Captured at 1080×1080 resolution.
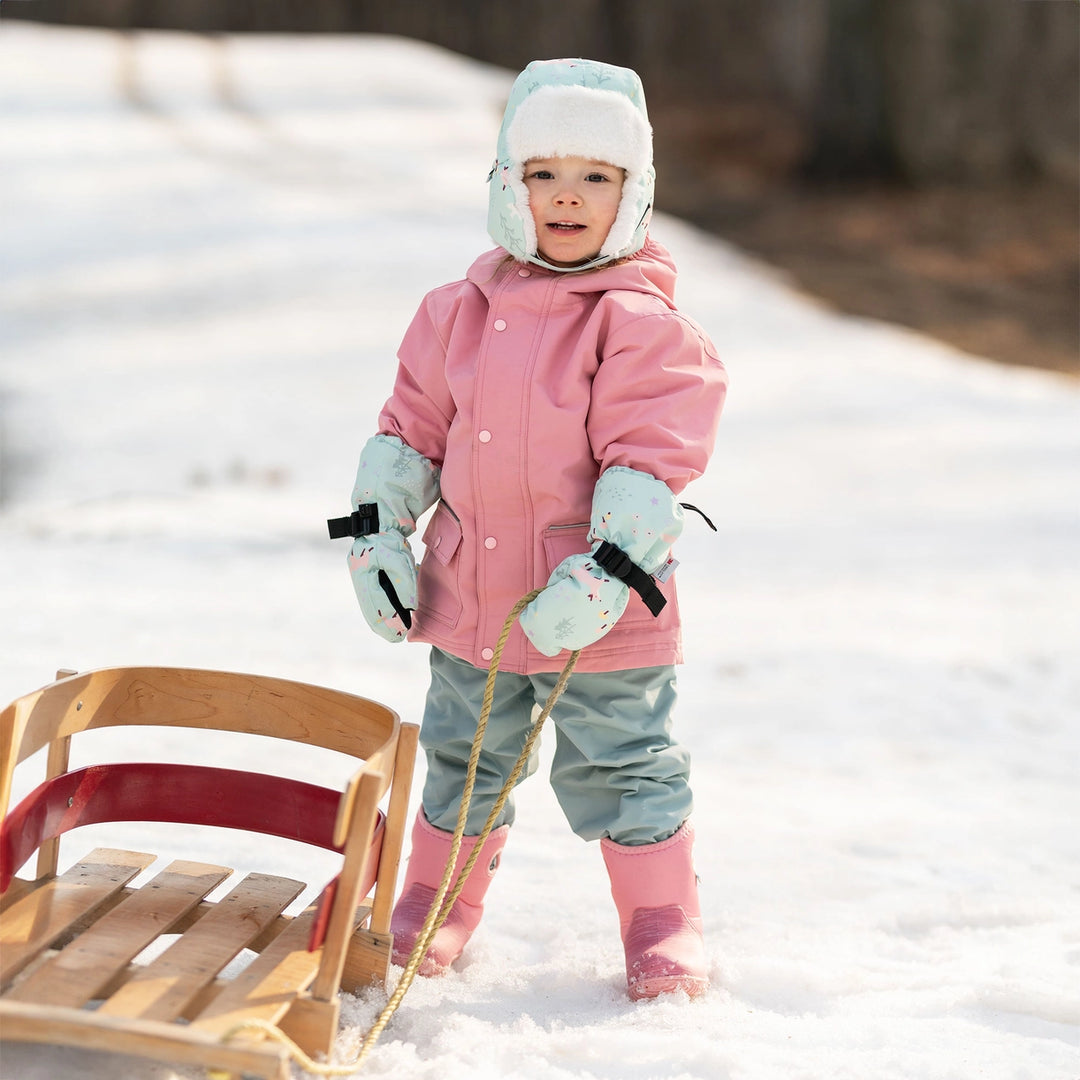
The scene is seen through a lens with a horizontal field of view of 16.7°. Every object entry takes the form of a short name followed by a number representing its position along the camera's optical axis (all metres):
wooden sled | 3.42
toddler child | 3.67
